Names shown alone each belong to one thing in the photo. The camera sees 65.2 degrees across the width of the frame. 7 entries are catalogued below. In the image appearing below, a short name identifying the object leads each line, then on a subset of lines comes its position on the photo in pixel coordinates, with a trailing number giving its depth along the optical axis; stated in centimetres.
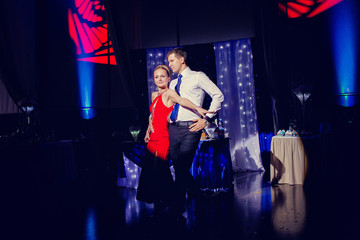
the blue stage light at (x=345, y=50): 548
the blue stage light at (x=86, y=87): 647
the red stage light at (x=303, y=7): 585
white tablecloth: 402
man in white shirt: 245
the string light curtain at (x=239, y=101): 599
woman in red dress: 279
